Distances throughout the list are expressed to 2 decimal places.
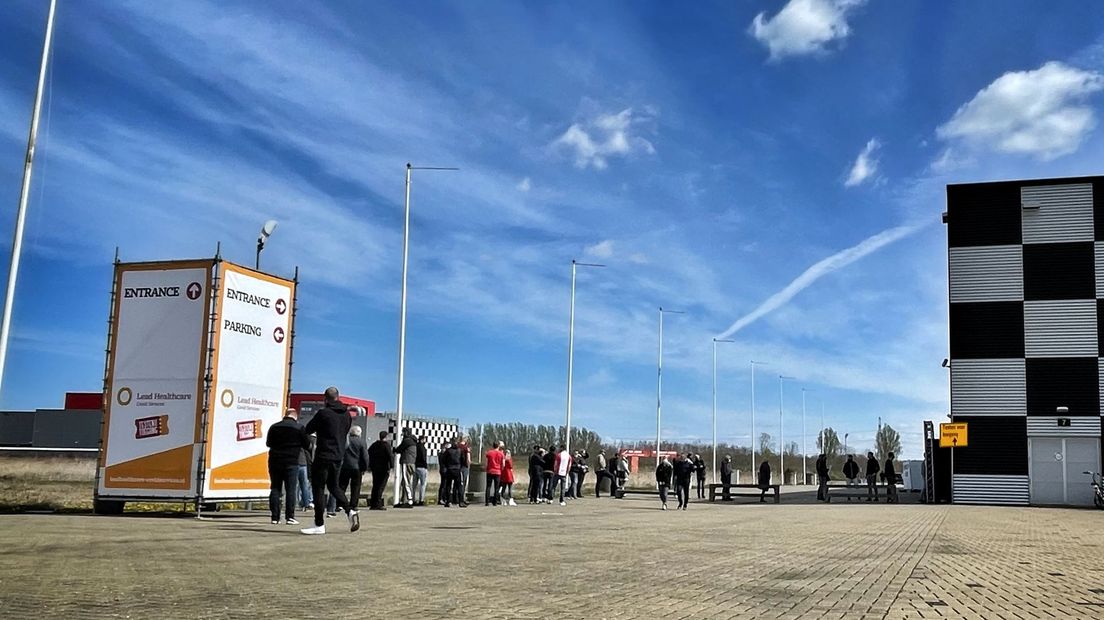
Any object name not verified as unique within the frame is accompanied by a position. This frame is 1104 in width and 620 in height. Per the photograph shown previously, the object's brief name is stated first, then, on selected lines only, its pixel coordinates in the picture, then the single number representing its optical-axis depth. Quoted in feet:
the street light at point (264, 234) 65.05
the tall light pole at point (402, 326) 87.75
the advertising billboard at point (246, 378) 55.67
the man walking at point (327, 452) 43.80
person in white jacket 99.04
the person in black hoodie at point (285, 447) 48.73
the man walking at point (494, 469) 89.86
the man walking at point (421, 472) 80.53
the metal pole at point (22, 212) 50.65
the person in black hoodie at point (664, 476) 90.33
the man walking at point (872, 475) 124.98
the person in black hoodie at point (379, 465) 71.05
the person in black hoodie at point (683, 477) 91.37
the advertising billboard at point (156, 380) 55.06
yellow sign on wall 115.85
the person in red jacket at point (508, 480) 93.25
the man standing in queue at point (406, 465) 77.25
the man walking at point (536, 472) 98.78
